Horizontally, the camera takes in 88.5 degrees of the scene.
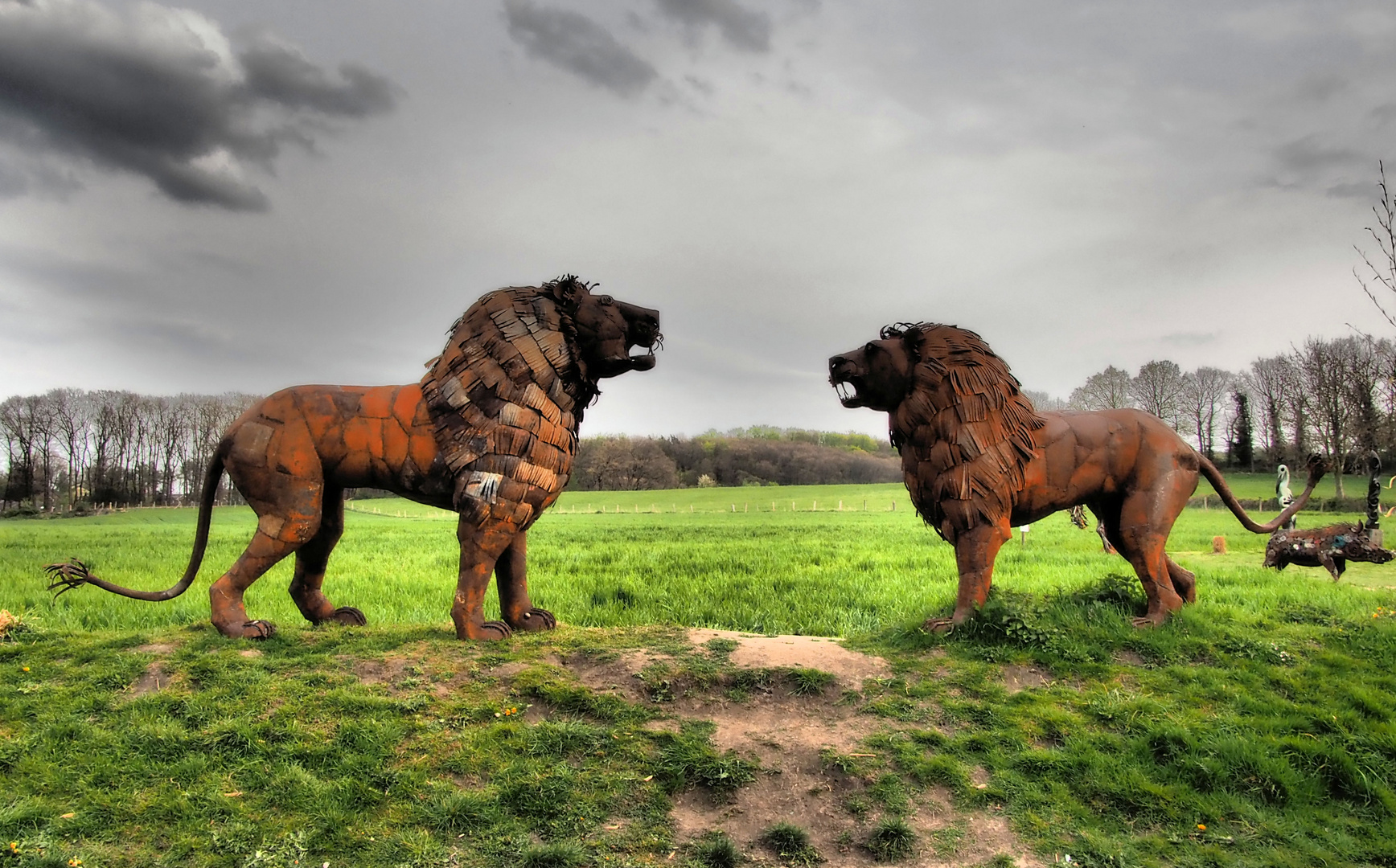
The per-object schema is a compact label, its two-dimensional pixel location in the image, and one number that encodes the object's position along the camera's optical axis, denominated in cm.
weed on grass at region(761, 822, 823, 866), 396
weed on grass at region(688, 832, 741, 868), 390
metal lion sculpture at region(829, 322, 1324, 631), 680
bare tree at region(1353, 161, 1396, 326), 616
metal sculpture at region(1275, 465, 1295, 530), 1531
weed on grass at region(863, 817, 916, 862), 402
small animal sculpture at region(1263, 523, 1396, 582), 931
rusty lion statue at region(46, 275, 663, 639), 629
